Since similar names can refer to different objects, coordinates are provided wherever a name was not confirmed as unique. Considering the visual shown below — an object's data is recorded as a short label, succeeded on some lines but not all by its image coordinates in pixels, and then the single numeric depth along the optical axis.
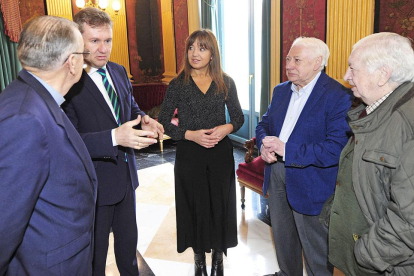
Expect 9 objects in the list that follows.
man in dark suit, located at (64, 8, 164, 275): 1.93
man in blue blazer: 2.10
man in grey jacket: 1.37
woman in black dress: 2.49
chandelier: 6.21
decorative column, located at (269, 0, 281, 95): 4.73
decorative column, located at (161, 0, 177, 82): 8.20
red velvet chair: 3.69
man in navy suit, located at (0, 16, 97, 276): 1.20
